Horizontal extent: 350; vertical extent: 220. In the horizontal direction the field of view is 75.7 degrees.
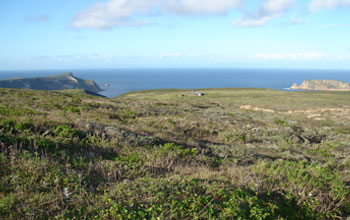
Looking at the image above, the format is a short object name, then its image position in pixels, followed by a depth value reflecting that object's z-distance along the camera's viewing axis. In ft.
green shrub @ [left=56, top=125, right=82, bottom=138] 20.82
